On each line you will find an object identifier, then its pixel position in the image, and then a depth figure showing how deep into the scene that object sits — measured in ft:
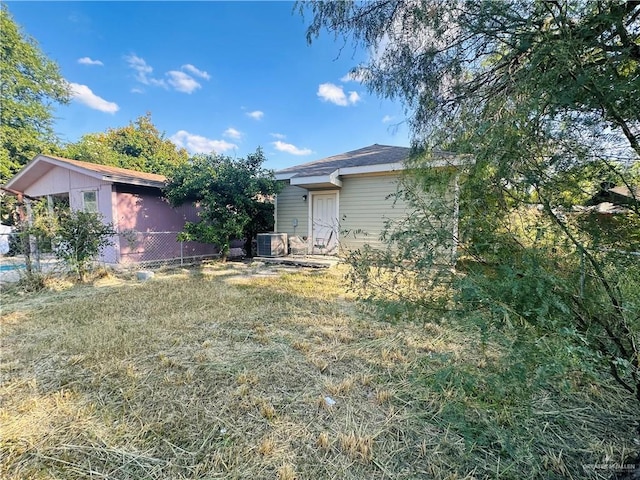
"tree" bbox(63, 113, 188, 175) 63.16
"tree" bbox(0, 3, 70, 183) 46.44
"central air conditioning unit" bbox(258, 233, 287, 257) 28.12
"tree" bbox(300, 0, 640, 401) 4.25
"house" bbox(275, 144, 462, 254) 25.89
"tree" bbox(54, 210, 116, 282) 18.72
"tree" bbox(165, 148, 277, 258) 26.61
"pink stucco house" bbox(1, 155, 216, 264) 25.99
